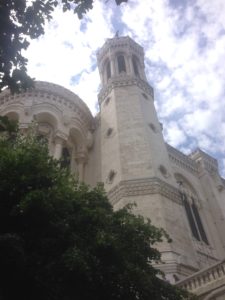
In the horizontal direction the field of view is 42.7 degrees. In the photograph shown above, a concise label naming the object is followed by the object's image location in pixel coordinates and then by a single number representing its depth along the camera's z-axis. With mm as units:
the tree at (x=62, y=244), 4788
